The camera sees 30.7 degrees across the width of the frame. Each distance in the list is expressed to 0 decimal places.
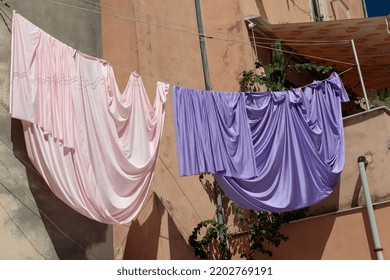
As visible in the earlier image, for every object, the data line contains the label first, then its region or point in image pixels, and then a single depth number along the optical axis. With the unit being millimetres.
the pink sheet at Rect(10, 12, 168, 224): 8414
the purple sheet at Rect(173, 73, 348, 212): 9906
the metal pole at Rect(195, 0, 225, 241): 11875
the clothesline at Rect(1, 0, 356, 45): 10685
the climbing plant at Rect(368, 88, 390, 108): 18409
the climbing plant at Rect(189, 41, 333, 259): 10703
